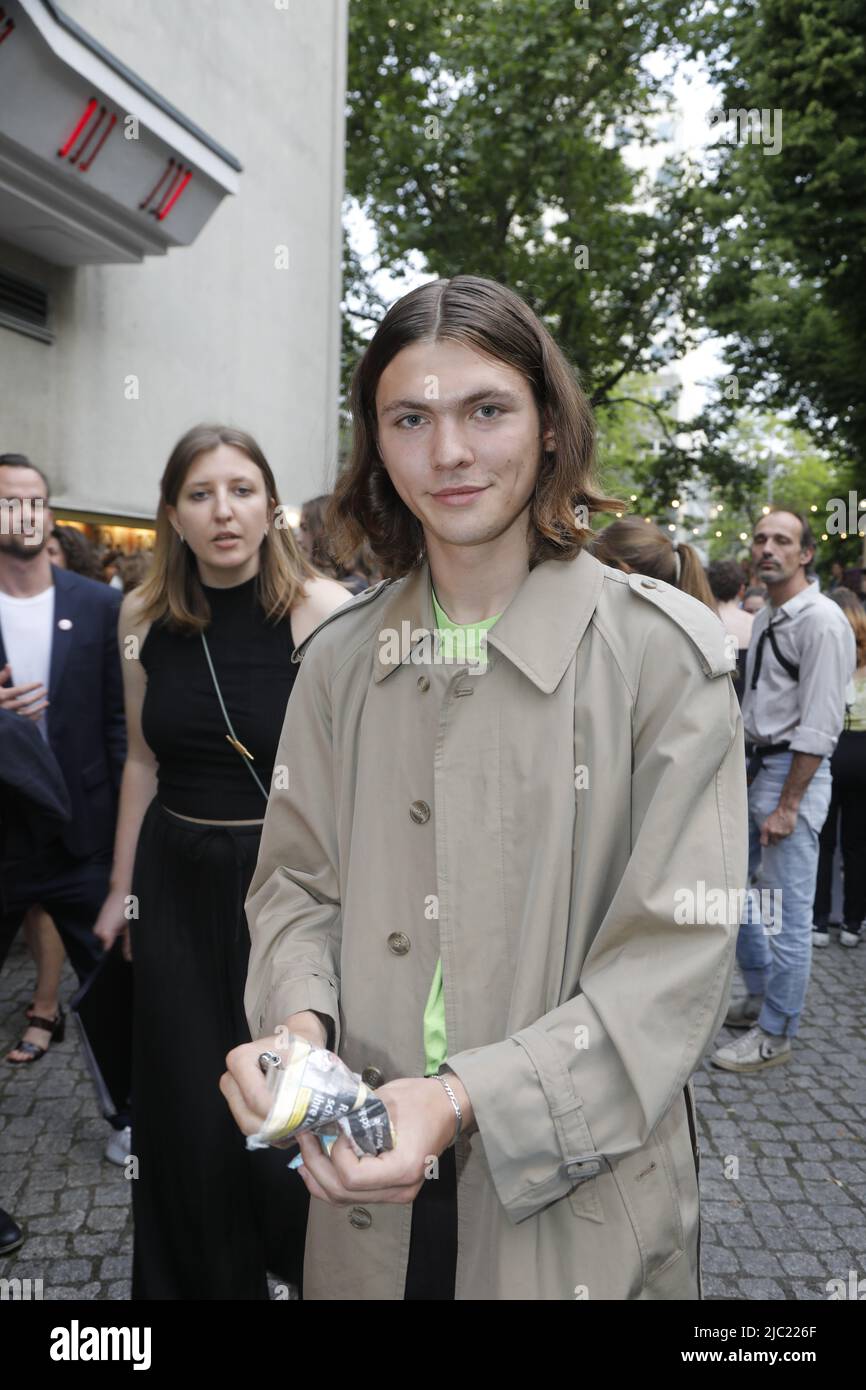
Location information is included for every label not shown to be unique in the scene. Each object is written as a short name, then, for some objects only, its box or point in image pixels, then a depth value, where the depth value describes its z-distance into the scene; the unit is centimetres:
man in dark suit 415
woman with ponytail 425
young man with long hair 135
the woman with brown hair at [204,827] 253
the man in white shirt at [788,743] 477
